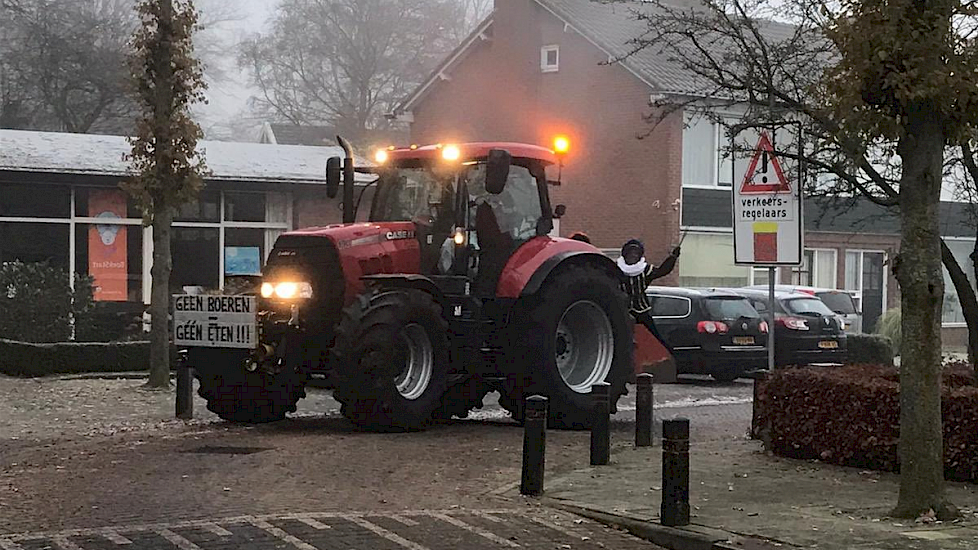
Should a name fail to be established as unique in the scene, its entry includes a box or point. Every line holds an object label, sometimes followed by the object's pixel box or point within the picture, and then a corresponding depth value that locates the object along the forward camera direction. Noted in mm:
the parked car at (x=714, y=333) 23281
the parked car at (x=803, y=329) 24031
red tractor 14297
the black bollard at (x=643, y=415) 13867
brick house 34125
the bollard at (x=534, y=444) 10977
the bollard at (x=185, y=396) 16094
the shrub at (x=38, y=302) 23094
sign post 13422
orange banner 29250
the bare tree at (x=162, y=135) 19641
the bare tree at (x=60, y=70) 49969
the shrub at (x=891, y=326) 31250
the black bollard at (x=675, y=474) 9633
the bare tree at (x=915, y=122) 9531
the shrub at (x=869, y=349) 27578
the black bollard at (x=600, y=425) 12375
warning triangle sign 13312
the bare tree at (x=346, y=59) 62719
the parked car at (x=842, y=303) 29922
